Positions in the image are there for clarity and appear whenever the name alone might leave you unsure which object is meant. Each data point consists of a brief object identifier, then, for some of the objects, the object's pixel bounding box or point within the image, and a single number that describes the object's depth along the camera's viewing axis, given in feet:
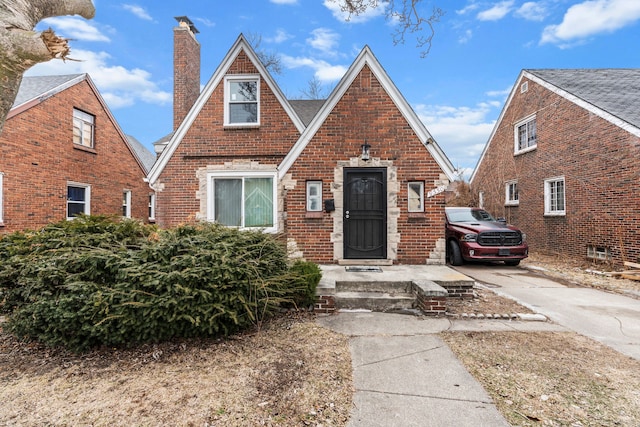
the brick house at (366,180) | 22.66
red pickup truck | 28.01
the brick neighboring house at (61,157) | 31.71
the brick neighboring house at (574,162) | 28.12
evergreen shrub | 10.55
